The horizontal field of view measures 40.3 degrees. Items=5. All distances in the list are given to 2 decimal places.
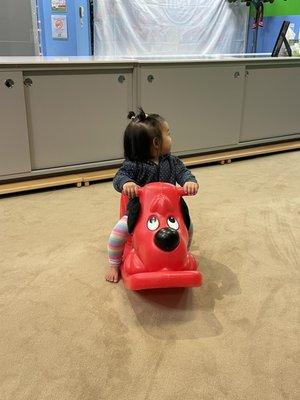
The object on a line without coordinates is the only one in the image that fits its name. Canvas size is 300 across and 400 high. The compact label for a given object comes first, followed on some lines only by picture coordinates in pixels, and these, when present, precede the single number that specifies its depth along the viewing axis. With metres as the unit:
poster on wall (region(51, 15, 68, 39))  4.24
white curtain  4.19
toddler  1.32
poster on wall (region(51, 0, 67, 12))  4.18
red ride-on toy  1.18
